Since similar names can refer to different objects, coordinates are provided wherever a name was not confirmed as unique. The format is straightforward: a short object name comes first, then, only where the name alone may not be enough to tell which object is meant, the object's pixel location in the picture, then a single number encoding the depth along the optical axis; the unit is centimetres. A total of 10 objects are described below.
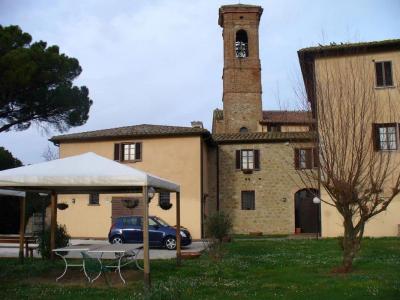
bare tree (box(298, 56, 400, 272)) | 1001
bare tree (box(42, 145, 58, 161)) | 4539
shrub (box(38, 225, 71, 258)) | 1309
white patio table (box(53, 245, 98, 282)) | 968
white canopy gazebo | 882
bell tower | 3691
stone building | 2702
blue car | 1912
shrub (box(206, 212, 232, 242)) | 1855
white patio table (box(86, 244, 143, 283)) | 948
